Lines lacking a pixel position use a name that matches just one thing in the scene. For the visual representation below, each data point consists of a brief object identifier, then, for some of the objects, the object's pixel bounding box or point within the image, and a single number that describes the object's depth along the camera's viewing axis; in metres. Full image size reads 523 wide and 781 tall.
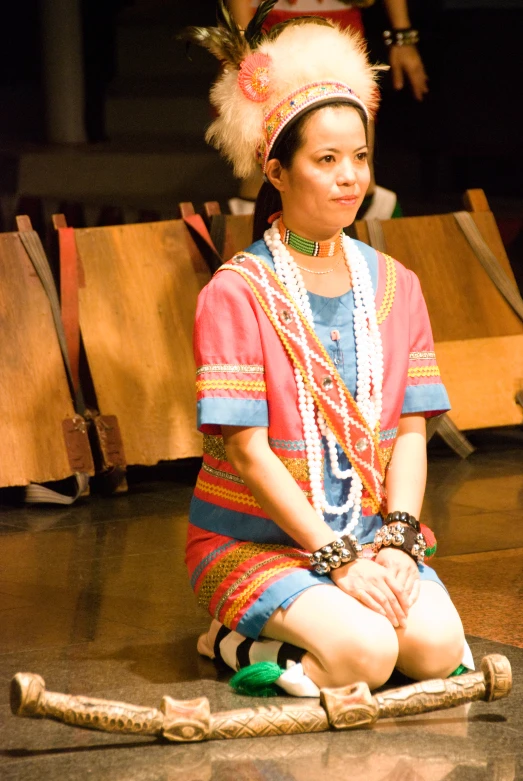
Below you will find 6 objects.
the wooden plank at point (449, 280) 8.95
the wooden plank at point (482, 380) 8.80
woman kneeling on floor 4.61
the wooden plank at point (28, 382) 7.69
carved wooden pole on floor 4.10
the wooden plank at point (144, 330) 8.03
